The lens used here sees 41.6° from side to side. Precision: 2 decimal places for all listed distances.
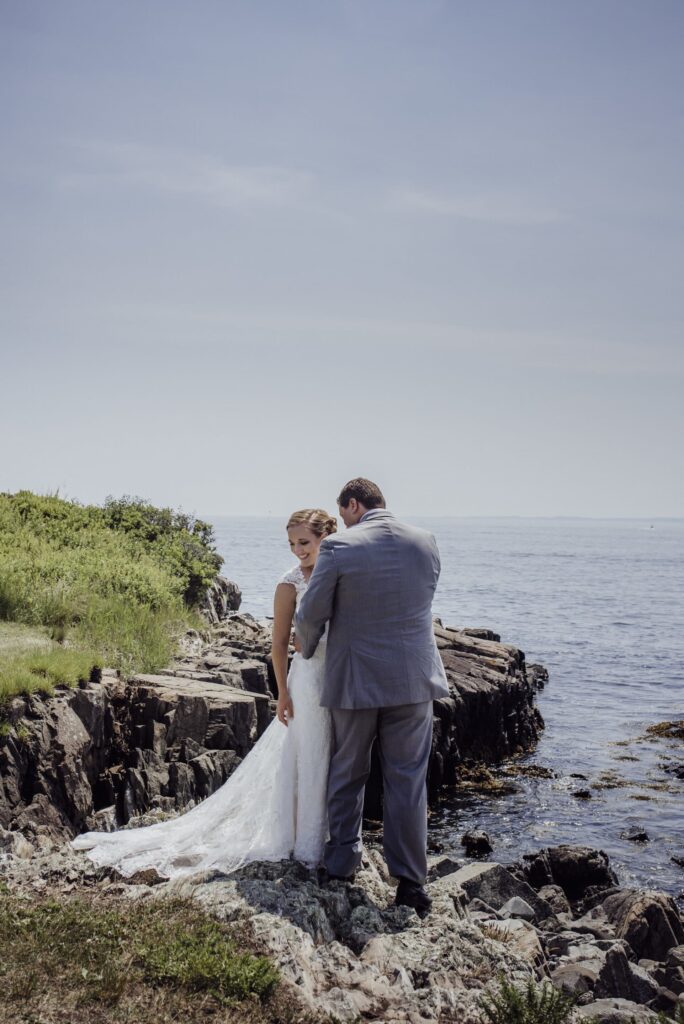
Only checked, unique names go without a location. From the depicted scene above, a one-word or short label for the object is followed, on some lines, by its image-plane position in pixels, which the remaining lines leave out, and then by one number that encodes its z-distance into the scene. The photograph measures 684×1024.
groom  6.51
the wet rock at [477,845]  13.84
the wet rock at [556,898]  11.12
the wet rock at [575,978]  6.69
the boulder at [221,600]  19.80
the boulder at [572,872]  12.23
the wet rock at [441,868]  10.47
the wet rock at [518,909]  9.15
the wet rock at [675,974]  8.09
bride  6.90
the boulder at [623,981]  7.11
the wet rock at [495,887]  9.26
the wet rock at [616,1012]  5.85
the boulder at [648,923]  9.48
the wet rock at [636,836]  14.83
